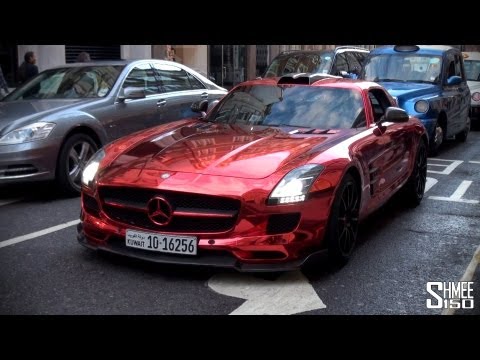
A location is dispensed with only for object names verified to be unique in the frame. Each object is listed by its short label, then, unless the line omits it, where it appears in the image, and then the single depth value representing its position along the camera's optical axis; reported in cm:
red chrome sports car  436
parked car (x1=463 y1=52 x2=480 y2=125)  1593
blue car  1043
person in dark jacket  1288
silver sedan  688
